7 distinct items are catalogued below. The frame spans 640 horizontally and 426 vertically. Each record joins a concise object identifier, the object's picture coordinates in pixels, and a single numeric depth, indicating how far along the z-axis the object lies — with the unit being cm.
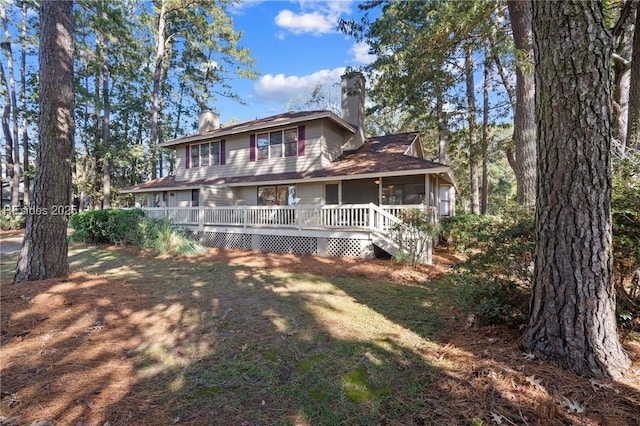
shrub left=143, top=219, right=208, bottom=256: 1005
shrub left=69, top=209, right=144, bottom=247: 1212
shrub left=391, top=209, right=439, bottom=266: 827
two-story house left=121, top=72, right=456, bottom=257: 1027
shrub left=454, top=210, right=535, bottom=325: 338
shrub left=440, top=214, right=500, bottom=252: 1030
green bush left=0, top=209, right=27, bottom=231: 1852
